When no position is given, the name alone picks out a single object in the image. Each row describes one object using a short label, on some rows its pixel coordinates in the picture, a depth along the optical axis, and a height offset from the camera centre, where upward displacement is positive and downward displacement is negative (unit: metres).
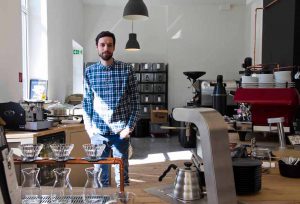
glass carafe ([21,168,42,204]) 1.37 -0.39
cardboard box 9.33 -0.70
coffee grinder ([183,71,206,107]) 2.48 +0.12
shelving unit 9.62 +0.11
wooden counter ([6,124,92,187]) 2.84 -0.45
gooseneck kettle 1.40 -0.39
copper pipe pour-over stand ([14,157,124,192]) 1.51 -0.32
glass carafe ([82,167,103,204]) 1.41 -0.42
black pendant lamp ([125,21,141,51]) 8.18 +1.14
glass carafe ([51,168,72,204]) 1.40 -0.41
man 2.83 -0.09
